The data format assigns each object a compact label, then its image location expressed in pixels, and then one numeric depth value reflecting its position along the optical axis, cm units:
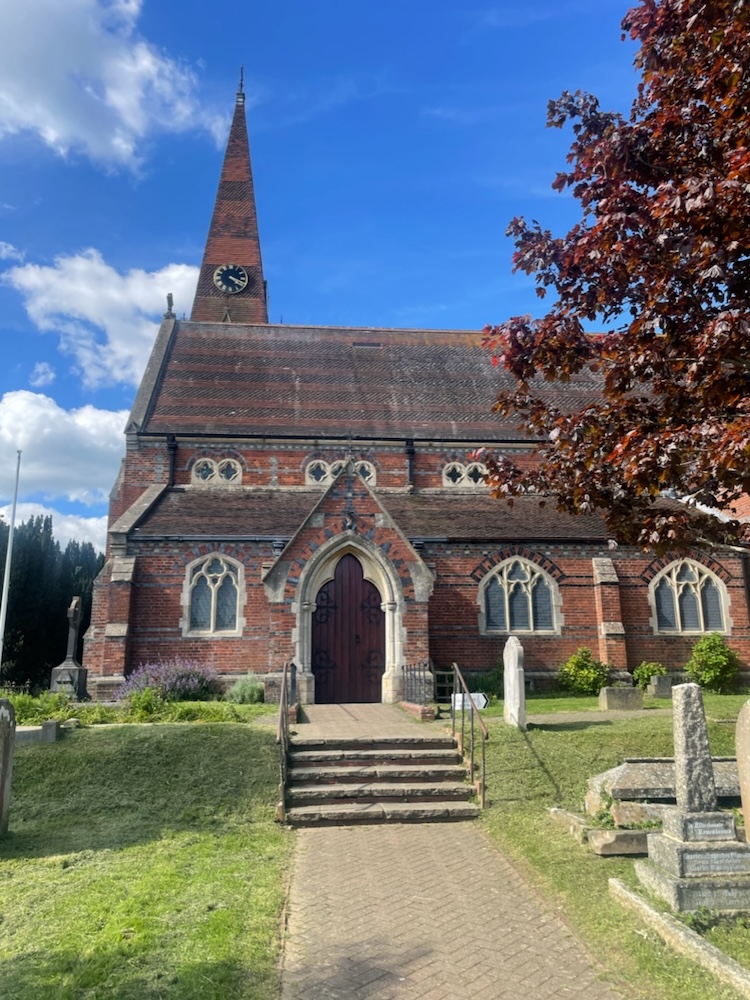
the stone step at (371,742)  1038
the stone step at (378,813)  865
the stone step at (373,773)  957
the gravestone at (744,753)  600
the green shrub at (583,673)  1762
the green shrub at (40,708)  1184
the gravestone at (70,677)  1705
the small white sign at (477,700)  1230
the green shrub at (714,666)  1788
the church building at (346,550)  1672
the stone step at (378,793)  916
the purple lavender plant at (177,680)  1564
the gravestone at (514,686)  1175
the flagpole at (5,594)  1927
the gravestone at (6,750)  779
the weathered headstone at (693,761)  605
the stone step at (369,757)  998
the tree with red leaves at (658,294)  587
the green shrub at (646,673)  1794
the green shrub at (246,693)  1542
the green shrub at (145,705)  1229
